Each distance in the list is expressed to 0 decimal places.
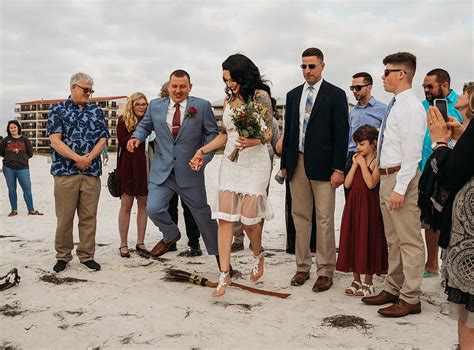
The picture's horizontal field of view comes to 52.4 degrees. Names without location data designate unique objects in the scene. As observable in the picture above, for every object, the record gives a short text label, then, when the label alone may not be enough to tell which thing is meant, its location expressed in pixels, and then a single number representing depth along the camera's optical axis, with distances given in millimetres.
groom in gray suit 5508
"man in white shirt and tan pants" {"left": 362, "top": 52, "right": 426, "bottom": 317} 4039
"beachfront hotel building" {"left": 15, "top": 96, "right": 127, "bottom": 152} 122125
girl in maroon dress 4711
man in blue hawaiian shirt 5598
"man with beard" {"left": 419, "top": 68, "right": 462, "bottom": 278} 5309
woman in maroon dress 6367
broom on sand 4816
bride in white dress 4684
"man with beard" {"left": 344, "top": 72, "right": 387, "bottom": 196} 6418
